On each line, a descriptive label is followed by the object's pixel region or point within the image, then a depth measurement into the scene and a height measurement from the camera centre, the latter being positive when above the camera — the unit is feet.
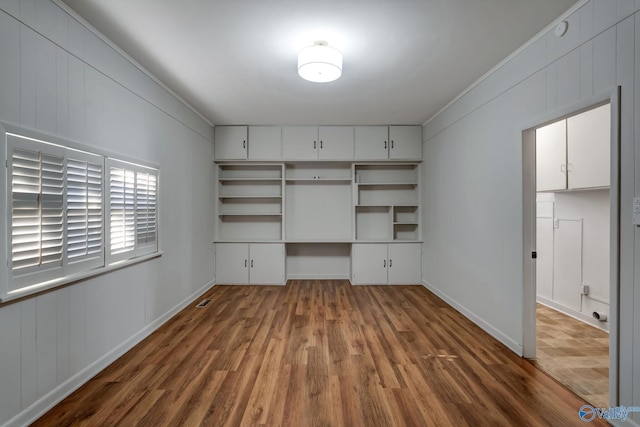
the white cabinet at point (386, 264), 15.66 -2.88
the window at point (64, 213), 5.26 -0.04
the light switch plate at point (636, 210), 5.03 +0.07
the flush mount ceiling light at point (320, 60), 7.61 +4.20
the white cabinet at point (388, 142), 15.42 +3.91
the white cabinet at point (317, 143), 15.33 +3.84
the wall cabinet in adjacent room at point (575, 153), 8.97 +2.19
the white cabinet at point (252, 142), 15.33 +3.86
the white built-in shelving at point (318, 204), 15.38 +0.51
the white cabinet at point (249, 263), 15.60 -2.86
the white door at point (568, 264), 10.76 -2.01
